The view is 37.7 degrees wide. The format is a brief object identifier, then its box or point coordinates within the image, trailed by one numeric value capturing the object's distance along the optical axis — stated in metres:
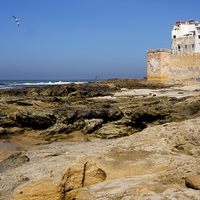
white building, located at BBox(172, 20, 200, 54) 46.31
